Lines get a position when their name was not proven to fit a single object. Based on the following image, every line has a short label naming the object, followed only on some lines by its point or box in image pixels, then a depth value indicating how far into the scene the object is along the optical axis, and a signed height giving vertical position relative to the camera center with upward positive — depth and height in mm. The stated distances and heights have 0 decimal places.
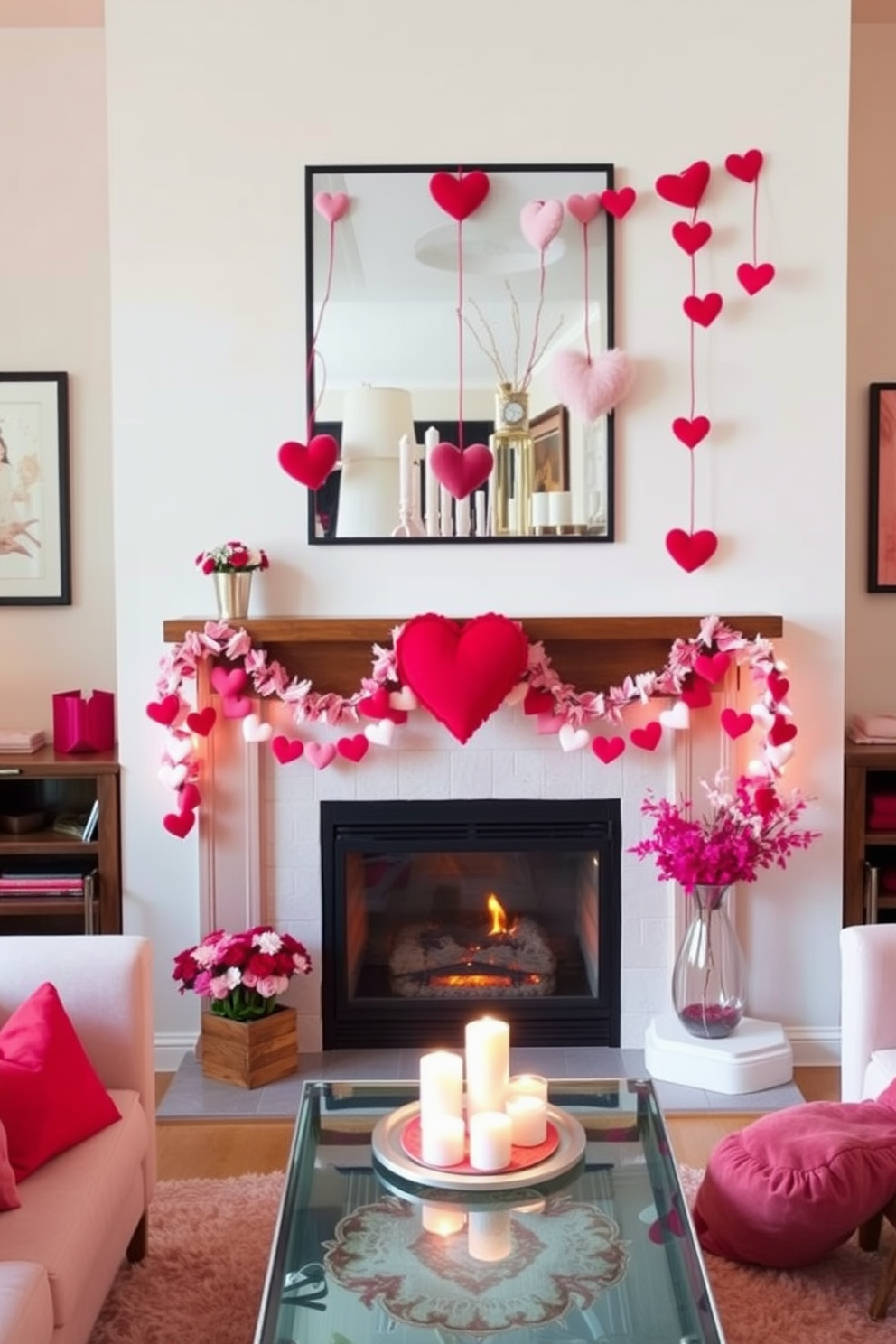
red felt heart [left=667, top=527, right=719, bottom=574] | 3744 +171
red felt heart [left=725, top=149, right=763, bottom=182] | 3674 +1161
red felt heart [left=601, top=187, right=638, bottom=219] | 3680 +1070
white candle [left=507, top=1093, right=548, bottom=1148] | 2443 -873
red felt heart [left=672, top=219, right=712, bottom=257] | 3693 +982
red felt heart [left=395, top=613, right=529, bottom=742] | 3570 -123
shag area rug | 2502 -1250
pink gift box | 4031 -297
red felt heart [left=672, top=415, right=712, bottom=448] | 3723 +484
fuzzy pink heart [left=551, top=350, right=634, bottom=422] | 3695 +610
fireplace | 3871 -863
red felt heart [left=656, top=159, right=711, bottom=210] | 3668 +1107
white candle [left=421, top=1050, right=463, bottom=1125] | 2426 -805
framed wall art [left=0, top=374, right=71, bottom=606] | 4262 +380
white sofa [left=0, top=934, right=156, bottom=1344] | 2059 -923
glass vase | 3639 -937
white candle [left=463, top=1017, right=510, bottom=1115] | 2459 -788
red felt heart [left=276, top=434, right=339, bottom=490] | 3697 +407
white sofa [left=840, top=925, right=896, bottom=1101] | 2850 -787
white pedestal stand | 3588 -1137
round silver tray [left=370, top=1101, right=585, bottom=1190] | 2314 -920
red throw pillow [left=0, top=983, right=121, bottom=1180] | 2369 -807
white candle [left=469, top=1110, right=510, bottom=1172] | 2332 -870
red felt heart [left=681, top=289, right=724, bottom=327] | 3703 +796
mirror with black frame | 3727 +694
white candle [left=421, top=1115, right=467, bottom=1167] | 2359 -879
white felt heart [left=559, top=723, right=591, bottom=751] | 3688 -322
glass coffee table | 1982 -965
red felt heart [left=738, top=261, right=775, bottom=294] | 3689 +874
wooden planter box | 3631 -1117
